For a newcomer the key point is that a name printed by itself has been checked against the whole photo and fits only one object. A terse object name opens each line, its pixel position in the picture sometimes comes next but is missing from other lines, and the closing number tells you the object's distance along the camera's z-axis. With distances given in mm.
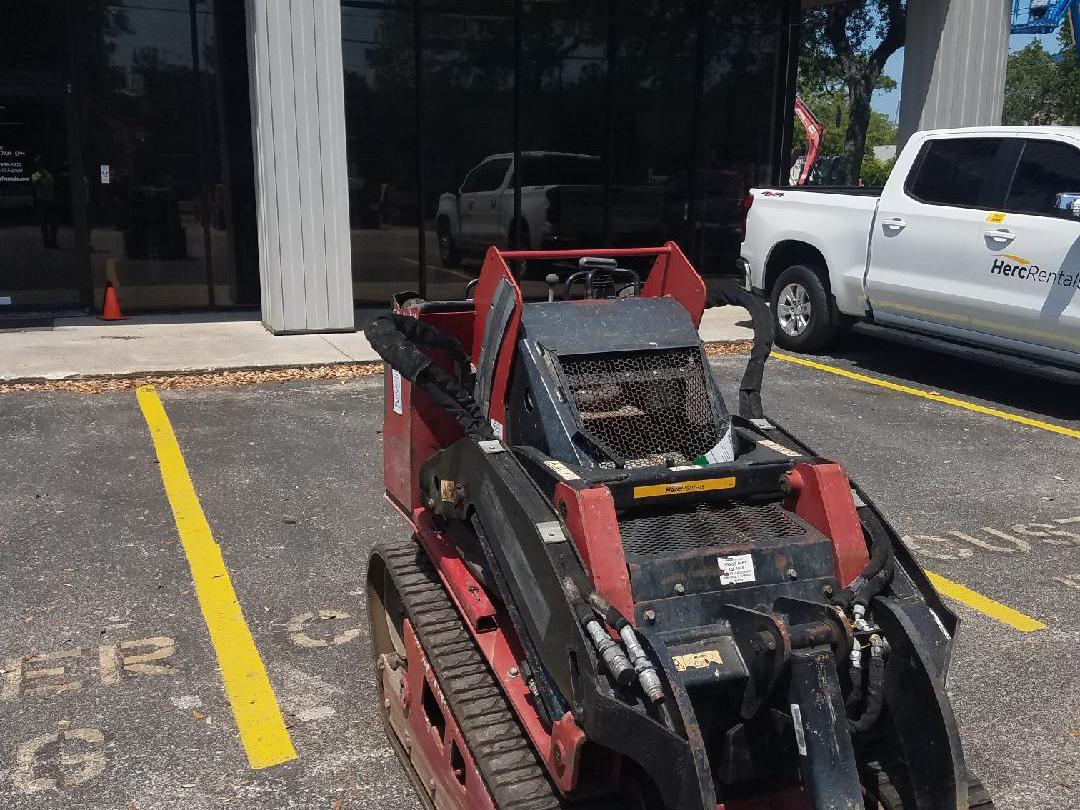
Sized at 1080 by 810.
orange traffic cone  11742
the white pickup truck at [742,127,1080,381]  8250
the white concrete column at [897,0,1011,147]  13227
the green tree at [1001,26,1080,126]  37344
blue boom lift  22562
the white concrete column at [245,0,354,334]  10219
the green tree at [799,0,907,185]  23641
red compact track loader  2557
